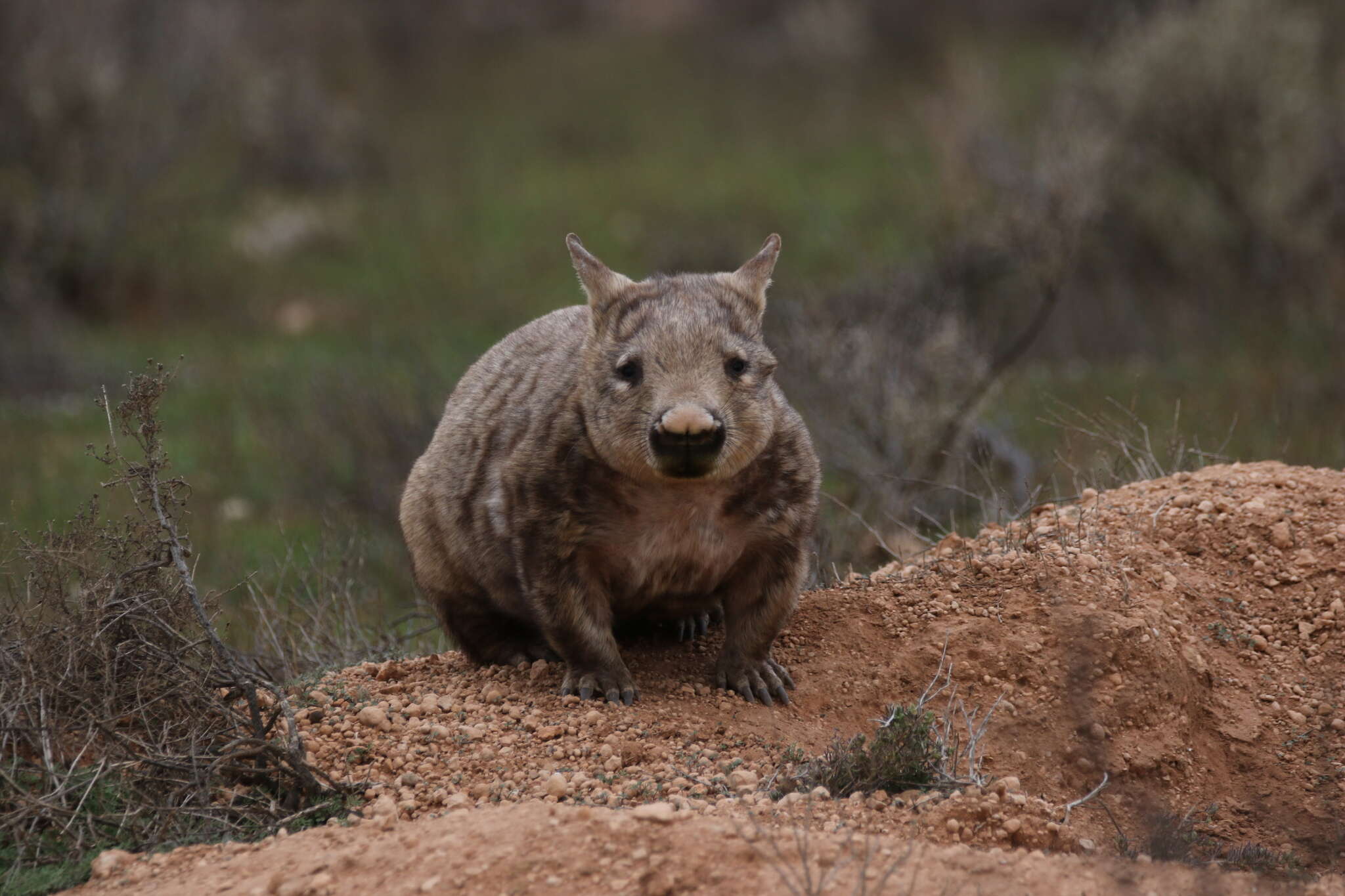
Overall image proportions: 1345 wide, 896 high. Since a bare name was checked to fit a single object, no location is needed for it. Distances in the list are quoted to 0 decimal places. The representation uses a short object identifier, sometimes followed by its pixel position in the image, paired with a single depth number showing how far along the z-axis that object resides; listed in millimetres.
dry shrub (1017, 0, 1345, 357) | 42937
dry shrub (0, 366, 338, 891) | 10492
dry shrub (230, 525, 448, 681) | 16016
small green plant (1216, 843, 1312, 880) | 10547
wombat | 12289
